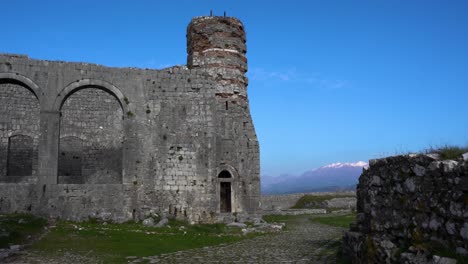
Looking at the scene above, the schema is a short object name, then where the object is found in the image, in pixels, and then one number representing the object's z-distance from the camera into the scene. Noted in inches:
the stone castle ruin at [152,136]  736.3
